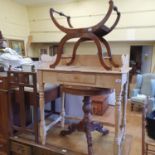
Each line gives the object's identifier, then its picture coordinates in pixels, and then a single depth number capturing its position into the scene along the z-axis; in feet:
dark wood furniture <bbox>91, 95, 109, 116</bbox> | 11.28
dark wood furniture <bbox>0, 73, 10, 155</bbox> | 6.06
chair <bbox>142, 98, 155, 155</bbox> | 4.82
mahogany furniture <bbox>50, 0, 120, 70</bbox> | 4.64
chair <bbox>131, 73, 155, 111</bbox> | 11.33
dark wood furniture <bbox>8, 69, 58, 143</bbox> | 5.61
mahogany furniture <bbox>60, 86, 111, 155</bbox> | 4.97
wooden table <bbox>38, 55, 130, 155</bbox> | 4.52
